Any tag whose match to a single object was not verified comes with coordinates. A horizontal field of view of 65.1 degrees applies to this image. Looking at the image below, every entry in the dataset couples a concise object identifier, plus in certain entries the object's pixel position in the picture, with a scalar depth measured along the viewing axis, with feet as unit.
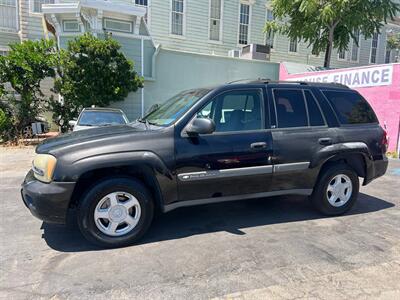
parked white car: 28.68
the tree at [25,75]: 36.63
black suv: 11.33
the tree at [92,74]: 39.34
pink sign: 32.07
